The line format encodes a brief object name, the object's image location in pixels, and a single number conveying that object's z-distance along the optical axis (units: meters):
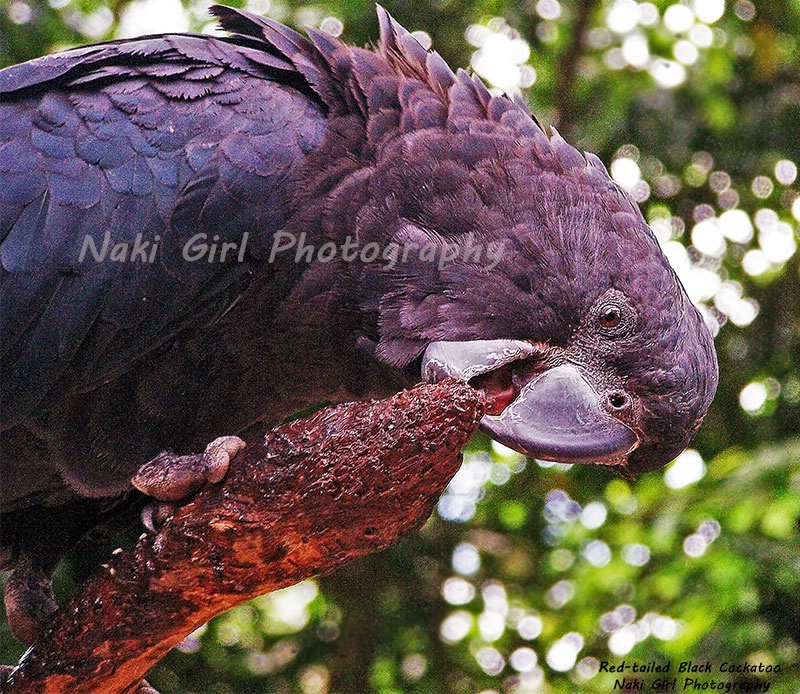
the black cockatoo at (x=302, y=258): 6.30
